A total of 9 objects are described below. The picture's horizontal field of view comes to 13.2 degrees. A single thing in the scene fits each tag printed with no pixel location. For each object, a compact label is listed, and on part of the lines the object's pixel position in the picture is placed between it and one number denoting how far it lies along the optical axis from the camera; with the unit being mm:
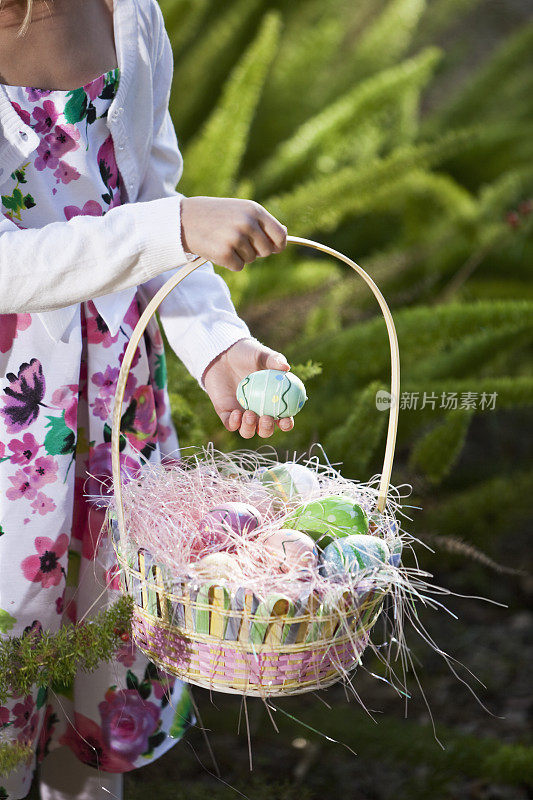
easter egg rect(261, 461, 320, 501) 1877
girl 1712
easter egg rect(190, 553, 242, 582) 1714
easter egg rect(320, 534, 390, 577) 1735
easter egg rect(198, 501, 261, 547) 1797
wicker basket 1690
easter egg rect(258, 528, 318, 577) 1749
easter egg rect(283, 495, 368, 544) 1818
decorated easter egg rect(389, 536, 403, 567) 1775
